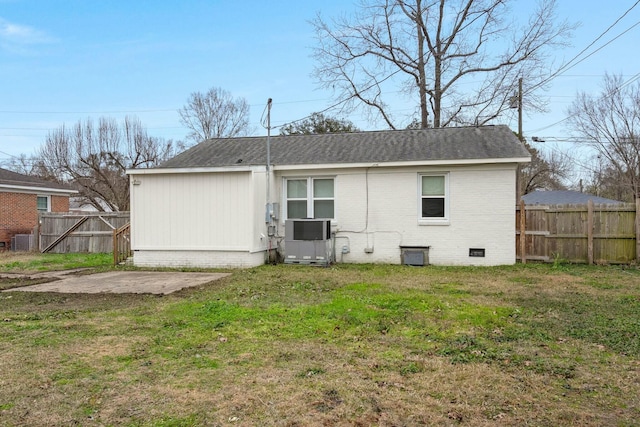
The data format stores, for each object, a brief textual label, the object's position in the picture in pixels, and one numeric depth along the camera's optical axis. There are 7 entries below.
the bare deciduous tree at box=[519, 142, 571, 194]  34.25
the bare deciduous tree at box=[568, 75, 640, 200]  24.72
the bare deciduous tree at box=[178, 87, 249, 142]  33.22
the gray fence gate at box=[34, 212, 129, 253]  17.05
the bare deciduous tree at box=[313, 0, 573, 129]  22.36
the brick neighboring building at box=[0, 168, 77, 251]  19.38
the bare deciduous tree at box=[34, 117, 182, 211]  28.00
